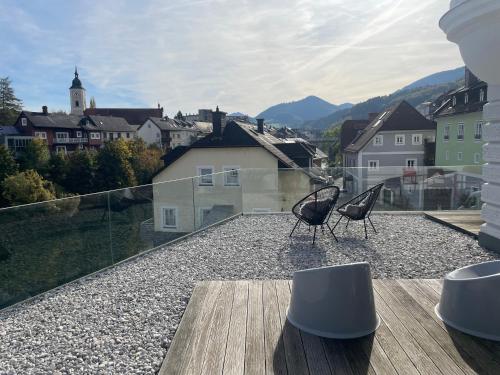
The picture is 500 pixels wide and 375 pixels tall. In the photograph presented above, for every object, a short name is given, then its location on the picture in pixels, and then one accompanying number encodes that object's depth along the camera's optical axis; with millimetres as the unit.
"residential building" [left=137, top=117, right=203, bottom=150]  63156
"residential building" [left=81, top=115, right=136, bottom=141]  59188
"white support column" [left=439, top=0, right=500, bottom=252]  4145
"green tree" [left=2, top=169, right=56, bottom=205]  33125
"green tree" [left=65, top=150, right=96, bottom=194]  41469
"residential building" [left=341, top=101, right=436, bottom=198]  33188
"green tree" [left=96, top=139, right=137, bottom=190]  43625
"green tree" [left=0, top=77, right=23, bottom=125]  61781
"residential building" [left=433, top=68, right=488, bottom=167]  26078
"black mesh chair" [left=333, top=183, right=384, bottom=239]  6293
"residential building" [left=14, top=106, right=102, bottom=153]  49594
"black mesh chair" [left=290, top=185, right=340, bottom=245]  6012
